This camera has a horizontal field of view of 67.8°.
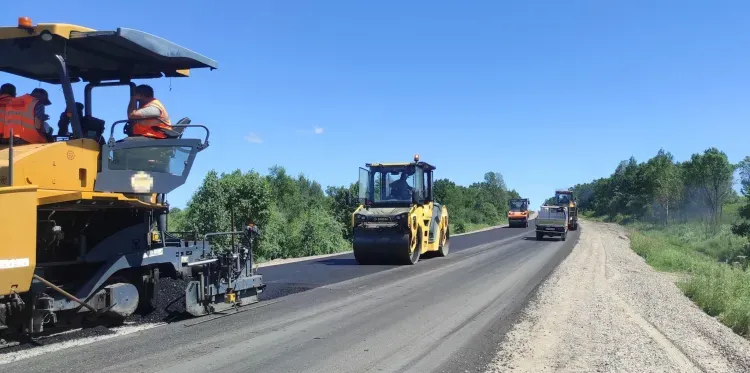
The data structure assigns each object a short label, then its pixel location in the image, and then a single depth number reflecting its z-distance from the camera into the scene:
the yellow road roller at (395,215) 15.39
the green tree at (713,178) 45.88
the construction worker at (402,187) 16.62
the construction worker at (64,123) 6.36
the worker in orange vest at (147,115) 6.58
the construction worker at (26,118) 6.00
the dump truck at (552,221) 31.33
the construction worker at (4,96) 6.02
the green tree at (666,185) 53.44
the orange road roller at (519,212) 50.91
